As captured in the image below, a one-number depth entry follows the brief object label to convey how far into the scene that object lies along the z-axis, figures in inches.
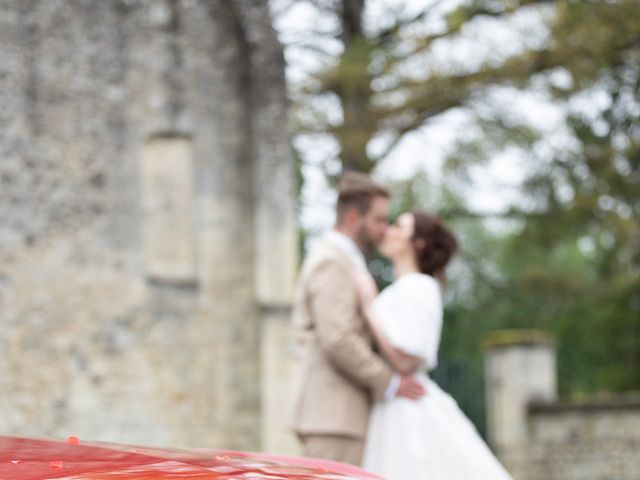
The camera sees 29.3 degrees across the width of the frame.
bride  241.0
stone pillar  589.9
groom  247.1
